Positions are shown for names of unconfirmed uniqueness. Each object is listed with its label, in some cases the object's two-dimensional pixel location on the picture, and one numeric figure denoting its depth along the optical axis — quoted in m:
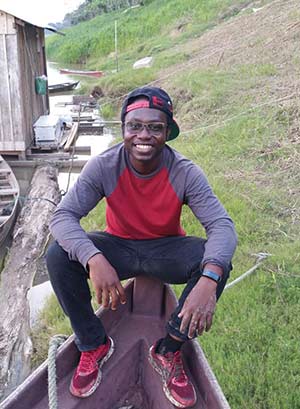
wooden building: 7.91
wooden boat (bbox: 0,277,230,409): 2.15
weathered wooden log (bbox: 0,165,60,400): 4.07
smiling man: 2.10
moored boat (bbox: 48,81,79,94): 18.69
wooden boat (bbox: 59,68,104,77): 20.92
